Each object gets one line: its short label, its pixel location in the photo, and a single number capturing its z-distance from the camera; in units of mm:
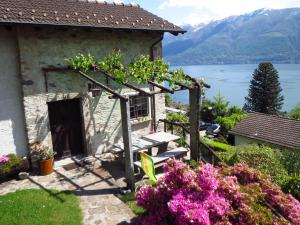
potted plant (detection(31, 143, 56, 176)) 10344
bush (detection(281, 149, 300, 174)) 12664
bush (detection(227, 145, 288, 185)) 11211
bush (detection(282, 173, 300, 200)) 9242
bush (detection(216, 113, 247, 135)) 30859
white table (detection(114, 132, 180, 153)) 11078
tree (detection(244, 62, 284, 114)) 43906
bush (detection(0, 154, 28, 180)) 9695
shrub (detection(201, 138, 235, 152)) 20184
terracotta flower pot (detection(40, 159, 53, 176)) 10308
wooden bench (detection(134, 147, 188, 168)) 10402
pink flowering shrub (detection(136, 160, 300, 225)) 5820
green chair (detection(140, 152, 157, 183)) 8330
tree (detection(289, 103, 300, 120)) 37669
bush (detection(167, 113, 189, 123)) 21356
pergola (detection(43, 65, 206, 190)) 9039
